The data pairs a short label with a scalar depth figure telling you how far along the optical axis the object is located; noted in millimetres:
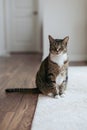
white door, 6469
